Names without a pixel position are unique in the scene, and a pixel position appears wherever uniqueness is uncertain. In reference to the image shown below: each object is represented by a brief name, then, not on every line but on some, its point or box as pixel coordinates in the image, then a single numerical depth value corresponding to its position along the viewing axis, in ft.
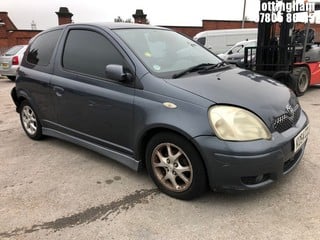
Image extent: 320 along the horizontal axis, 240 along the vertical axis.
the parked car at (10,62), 32.52
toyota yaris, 7.36
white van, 47.92
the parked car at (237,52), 32.74
